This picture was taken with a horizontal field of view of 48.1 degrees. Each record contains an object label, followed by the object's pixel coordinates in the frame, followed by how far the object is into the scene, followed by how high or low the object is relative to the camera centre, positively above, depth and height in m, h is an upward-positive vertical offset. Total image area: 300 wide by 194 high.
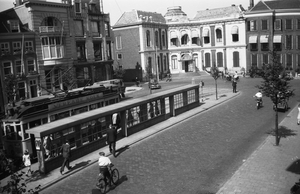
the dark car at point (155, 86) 49.72 -3.85
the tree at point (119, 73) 57.28 -1.97
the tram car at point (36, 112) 18.56 -2.86
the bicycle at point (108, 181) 13.48 -4.89
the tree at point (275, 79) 18.88 -1.42
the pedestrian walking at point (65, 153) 15.77 -4.19
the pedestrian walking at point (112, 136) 17.73 -3.90
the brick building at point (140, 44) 62.12 +3.05
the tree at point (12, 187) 6.94 -2.51
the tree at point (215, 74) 36.87 -1.86
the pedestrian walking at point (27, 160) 16.27 -4.57
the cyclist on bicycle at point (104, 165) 13.48 -4.10
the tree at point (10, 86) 33.74 -1.95
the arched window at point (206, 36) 68.25 +4.34
